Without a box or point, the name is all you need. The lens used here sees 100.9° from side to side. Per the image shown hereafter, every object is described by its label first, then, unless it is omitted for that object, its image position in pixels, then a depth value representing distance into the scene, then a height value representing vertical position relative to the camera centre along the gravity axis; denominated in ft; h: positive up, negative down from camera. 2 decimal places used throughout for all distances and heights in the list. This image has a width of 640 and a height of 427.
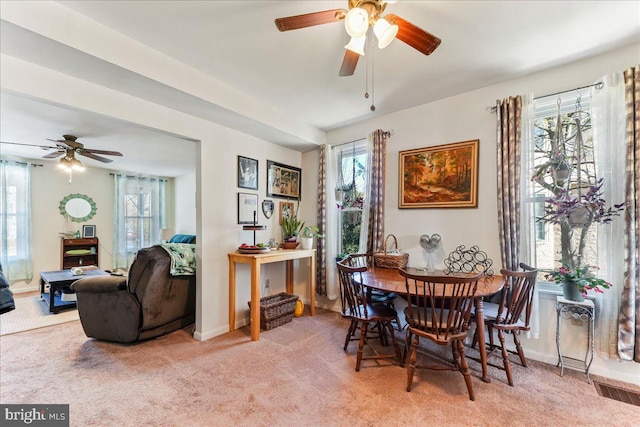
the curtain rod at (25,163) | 15.41 +3.16
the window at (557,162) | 7.18 +1.37
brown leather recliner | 8.75 -2.90
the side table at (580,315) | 6.71 -2.78
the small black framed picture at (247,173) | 10.87 +1.72
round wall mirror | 17.60 +0.53
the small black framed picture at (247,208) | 10.89 +0.24
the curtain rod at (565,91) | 6.93 +3.37
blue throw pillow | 17.88 -1.73
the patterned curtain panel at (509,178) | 7.77 +1.00
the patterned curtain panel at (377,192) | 10.53 +0.85
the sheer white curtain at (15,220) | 15.26 -0.27
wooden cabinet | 16.94 -2.50
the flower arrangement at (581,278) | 6.59 -1.73
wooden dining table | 6.43 -1.93
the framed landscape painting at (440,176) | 8.85 +1.29
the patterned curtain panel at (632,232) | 6.34 -0.51
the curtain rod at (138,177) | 19.55 +2.96
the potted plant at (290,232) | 11.81 -0.88
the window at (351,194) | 11.73 +0.86
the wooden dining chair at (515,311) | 6.56 -2.65
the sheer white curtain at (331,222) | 12.05 -0.42
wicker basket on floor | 10.10 -3.82
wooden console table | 9.30 -2.31
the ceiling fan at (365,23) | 4.44 +3.31
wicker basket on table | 9.17 -1.65
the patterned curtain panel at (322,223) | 12.28 -0.46
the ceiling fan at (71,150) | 11.99 +3.04
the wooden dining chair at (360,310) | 7.33 -2.90
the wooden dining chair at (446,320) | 5.90 -2.63
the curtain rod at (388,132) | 10.69 +3.27
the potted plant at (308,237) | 12.04 -1.09
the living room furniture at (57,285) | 11.91 -3.24
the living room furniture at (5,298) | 5.81 -1.85
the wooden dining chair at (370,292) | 9.08 -2.82
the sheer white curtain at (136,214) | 19.66 +0.02
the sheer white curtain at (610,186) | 6.65 +0.64
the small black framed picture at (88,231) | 18.20 -1.15
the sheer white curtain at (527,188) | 7.68 +0.69
